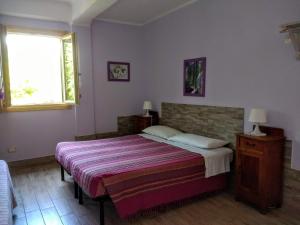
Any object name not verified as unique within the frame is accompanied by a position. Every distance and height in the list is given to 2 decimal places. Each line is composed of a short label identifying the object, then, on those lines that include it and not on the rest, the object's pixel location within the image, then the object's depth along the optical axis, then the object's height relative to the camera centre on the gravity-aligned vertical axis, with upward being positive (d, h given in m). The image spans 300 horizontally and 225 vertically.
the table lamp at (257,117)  2.49 -0.29
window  3.75 +0.38
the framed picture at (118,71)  4.52 +0.39
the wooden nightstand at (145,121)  4.40 -0.56
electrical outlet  3.80 -0.93
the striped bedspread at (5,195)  1.56 -0.82
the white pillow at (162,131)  3.67 -0.65
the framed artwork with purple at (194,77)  3.47 +0.22
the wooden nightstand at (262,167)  2.42 -0.82
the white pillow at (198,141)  2.96 -0.66
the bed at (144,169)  2.20 -0.81
